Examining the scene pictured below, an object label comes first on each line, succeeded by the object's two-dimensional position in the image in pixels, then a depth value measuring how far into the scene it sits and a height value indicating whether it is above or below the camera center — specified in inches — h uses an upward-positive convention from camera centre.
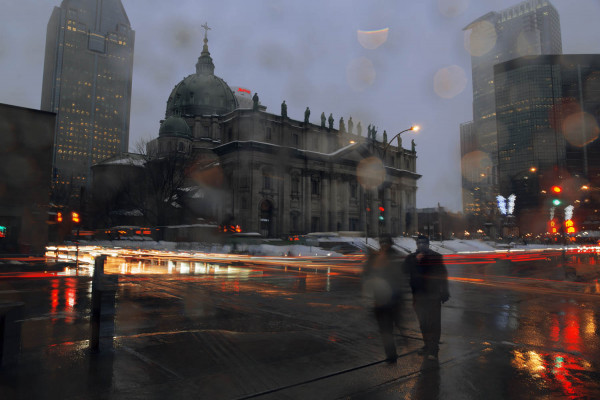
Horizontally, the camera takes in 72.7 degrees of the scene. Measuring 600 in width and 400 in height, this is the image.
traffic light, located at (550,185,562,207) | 912.6 +100.6
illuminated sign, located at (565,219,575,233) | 1222.9 +43.9
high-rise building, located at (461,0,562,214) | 5182.6 +599.2
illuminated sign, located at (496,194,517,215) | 1658.6 +147.2
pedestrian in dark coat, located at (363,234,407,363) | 237.5 -30.4
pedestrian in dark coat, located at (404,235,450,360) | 242.8 -30.6
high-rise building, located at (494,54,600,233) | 5172.2 +1687.6
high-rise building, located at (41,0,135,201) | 6171.3 +2409.8
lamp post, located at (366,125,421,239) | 998.4 +271.1
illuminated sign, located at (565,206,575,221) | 1572.1 +109.0
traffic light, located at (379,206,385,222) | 1070.4 +63.3
